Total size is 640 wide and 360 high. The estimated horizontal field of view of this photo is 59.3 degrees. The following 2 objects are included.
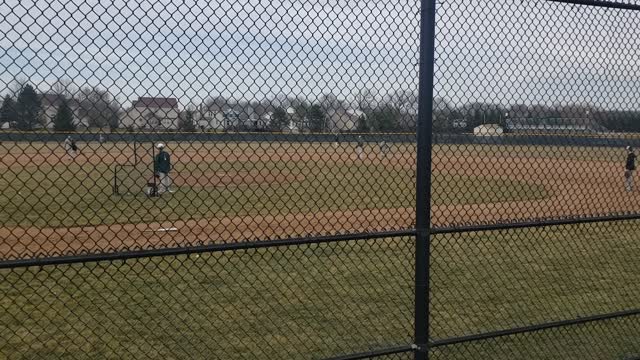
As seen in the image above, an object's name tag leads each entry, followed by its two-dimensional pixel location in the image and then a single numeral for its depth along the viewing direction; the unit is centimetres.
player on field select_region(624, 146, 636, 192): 1935
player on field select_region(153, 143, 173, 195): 1667
